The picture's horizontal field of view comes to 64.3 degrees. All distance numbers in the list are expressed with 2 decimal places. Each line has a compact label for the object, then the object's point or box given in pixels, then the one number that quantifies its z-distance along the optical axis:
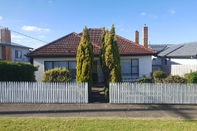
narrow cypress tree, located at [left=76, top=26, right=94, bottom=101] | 8.79
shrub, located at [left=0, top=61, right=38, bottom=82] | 9.04
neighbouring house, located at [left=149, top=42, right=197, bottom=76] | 15.87
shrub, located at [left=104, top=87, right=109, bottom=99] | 8.94
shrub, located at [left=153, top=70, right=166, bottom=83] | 13.59
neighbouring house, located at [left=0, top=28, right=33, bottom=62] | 23.19
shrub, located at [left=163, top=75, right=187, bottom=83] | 9.92
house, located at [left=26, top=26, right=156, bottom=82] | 13.93
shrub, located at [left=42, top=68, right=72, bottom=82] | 9.59
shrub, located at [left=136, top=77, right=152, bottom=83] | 10.39
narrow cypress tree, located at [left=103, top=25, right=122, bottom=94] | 8.91
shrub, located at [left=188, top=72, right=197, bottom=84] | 9.61
